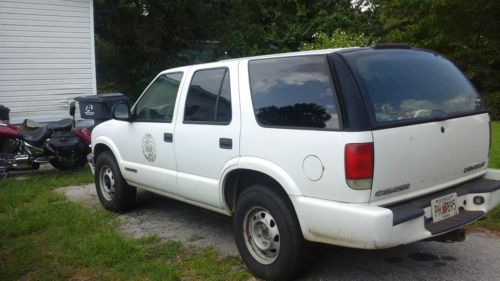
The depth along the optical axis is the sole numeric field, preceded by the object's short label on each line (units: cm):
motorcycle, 838
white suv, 343
